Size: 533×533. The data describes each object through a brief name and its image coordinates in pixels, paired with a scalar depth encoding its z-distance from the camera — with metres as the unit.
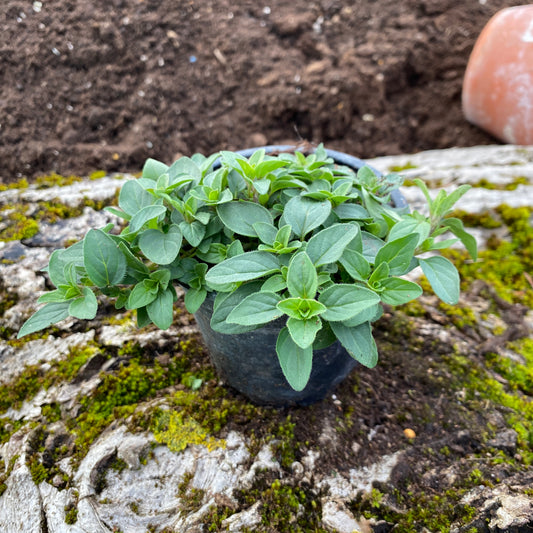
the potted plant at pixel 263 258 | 0.18
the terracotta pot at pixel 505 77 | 0.46
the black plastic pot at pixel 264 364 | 0.22
